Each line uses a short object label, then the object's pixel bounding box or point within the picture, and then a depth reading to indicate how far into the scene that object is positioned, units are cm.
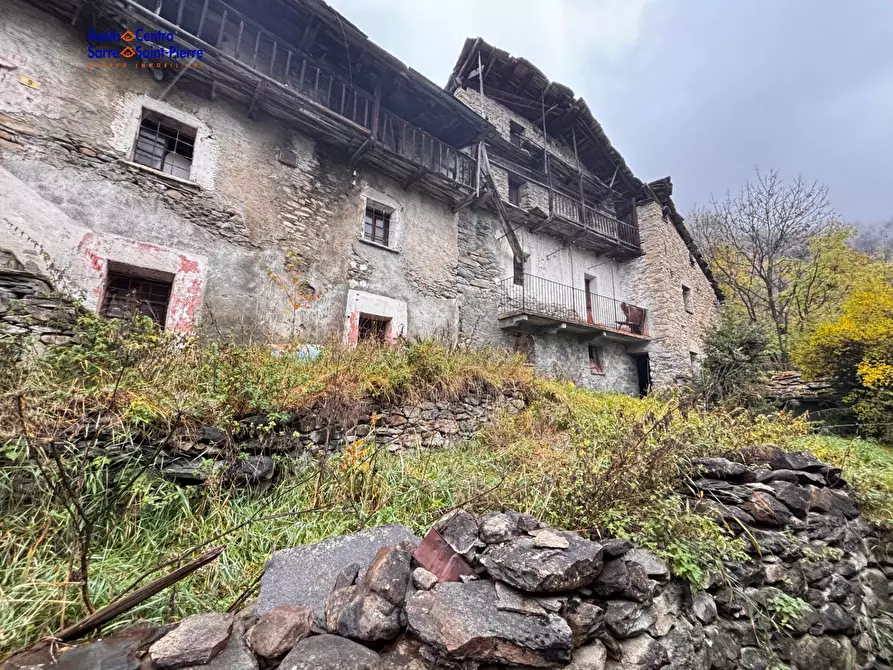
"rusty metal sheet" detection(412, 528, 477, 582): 194
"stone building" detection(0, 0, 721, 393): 526
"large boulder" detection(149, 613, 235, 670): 143
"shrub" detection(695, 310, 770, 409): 935
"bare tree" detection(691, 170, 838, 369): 1497
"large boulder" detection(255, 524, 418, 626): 187
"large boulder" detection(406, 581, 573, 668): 157
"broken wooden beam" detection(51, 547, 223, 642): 154
